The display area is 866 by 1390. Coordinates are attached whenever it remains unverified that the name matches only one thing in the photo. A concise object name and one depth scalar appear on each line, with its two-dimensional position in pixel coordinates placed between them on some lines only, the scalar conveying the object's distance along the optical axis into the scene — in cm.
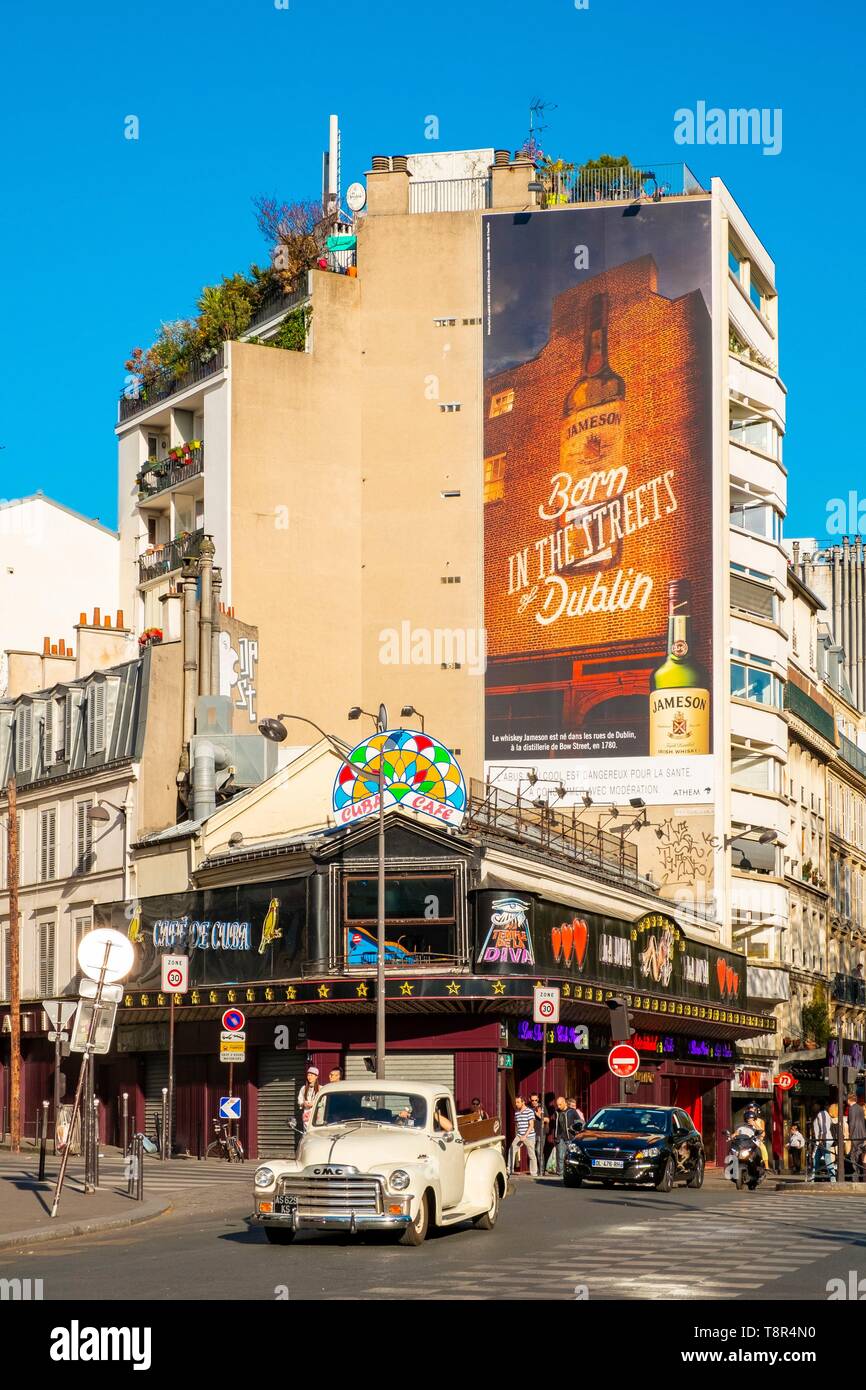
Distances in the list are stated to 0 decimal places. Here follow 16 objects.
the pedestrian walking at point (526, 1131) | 4009
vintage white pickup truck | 1909
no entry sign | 3738
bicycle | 4253
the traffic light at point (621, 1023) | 3694
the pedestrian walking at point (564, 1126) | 3859
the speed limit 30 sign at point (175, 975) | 4034
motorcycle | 3525
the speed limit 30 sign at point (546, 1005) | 3788
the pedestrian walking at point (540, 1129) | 4062
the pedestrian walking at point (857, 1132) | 3909
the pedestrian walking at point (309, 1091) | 3626
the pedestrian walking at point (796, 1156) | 6793
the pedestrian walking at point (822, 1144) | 4416
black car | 3050
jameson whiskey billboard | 6869
